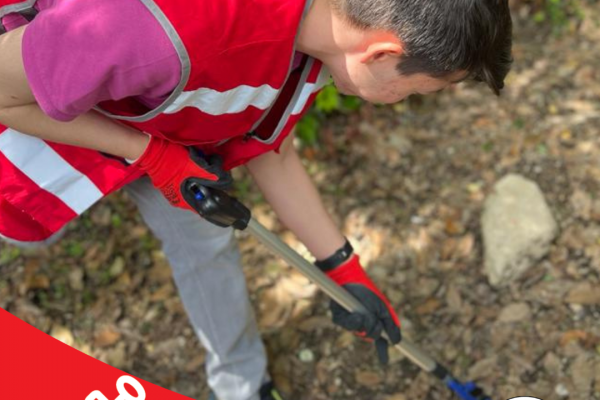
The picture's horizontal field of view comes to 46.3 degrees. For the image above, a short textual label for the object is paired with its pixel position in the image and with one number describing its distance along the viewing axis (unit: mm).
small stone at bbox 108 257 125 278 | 3252
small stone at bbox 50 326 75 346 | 3039
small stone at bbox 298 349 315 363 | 3012
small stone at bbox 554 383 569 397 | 2766
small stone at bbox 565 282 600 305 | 2977
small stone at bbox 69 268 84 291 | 3188
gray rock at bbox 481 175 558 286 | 3078
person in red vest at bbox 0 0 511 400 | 1578
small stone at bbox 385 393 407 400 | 2865
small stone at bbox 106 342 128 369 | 2996
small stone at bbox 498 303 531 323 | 3000
